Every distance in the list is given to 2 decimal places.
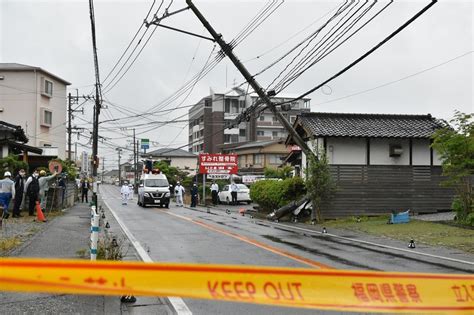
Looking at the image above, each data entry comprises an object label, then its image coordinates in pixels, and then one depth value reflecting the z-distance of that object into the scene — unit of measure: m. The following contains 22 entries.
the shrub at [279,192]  24.23
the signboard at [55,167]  21.64
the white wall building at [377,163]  22.44
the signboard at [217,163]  40.31
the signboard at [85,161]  28.83
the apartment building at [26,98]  45.62
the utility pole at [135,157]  80.78
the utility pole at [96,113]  22.44
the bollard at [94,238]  8.04
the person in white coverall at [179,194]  37.03
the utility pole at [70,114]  47.39
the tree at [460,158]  17.78
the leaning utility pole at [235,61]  22.47
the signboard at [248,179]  47.23
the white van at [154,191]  33.41
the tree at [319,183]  21.36
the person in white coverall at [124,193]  38.78
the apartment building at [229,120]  79.06
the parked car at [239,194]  39.03
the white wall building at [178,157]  95.88
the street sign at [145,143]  57.61
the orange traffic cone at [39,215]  17.50
